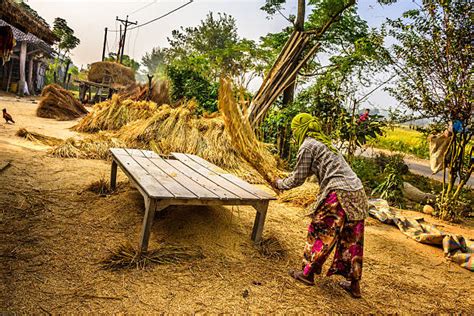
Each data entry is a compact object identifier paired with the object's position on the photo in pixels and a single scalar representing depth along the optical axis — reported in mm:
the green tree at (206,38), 22078
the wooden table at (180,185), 2123
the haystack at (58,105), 9102
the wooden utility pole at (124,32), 22250
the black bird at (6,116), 6371
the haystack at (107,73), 19141
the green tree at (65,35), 21703
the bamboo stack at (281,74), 6082
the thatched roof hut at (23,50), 4016
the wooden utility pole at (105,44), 22992
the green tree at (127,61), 30922
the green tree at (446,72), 4160
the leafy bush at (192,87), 8469
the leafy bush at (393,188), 5148
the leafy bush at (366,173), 5777
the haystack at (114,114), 7512
